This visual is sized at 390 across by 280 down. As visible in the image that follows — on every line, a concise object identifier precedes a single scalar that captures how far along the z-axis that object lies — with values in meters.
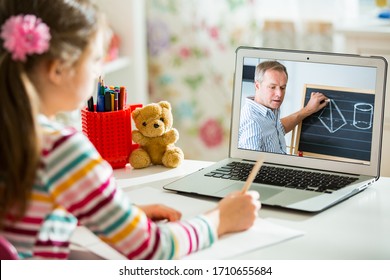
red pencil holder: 3.16
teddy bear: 3.17
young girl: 2.58
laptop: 3.02
